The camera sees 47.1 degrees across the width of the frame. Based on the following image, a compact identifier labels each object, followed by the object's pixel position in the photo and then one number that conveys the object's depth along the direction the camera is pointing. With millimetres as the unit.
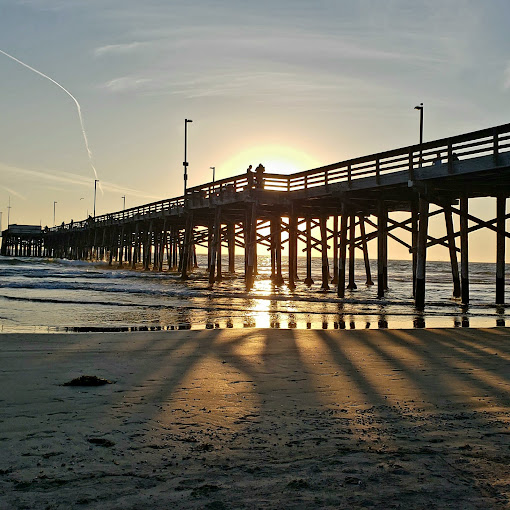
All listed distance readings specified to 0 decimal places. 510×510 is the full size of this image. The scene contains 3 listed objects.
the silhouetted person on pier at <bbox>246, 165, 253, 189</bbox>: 25984
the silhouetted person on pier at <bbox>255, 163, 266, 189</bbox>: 25766
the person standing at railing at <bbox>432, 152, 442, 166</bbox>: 16297
